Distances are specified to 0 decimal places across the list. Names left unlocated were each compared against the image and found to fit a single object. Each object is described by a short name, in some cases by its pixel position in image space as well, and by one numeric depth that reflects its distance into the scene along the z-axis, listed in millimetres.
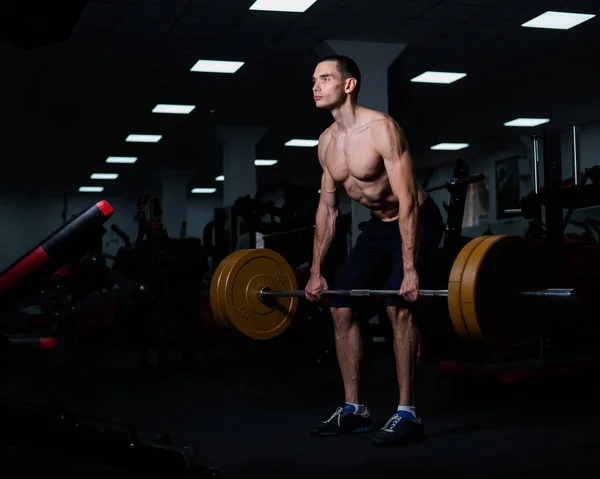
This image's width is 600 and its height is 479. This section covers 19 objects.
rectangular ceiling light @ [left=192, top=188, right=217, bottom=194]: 17245
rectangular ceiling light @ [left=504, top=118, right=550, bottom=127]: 10617
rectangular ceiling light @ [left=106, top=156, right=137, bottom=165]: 13070
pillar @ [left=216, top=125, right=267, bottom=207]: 10219
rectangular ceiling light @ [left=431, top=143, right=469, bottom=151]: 12461
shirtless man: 2566
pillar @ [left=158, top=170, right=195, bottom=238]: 14391
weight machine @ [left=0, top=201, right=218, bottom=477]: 1479
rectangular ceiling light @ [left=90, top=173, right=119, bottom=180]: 14781
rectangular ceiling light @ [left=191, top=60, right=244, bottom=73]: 7656
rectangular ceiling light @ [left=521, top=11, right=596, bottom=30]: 6375
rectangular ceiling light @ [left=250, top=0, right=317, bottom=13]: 5909
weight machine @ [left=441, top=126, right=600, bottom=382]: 3254
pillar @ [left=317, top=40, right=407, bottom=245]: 6930
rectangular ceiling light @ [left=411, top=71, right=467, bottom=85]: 8164
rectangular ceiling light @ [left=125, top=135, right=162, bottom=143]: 11375
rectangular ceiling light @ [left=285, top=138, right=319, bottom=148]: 11992
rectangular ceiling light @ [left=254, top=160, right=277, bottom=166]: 13648
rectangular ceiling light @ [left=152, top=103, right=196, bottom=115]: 9500
